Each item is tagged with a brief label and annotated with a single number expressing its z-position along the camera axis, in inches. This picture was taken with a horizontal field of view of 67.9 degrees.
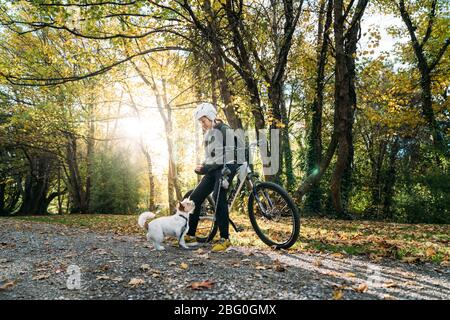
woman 206.1
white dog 194.1
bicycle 190.4
